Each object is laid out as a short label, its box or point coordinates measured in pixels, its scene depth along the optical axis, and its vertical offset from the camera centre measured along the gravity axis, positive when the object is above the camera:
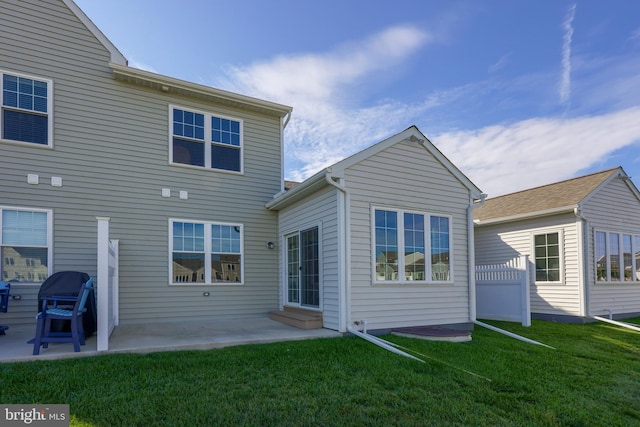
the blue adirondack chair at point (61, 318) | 4.72 -1.03
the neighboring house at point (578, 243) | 9.52 -0.15
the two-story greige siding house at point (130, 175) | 6.75 +1.35
